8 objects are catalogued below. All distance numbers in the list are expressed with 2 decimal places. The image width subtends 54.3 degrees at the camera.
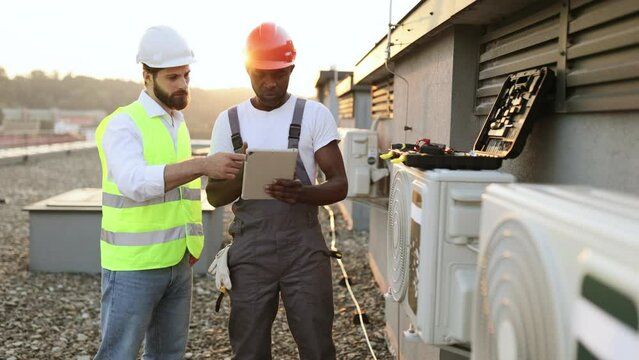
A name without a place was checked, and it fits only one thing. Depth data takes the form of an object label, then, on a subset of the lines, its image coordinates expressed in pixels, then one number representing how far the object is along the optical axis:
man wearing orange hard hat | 3.05
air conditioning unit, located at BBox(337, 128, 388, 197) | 7.00
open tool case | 2.25
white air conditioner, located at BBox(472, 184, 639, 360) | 0.88
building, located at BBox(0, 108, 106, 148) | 28.67
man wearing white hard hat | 2.83
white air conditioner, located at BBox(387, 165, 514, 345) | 2.10
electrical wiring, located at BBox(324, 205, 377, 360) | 5.29
